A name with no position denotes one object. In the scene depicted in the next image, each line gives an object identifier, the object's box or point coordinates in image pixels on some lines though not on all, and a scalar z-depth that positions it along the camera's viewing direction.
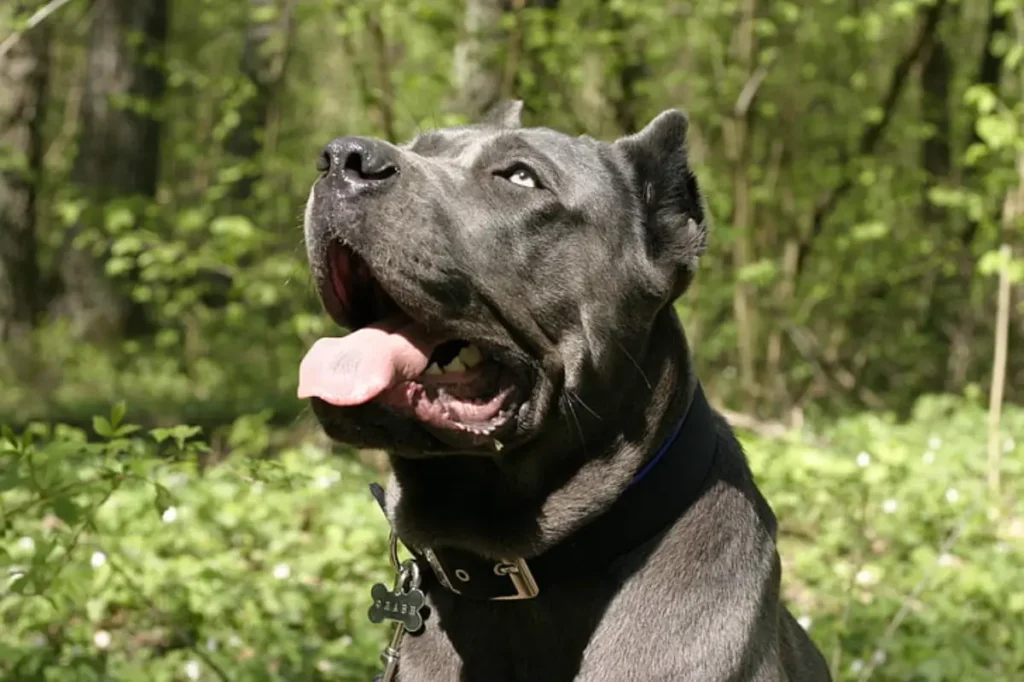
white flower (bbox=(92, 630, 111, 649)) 4.38
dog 2.79
